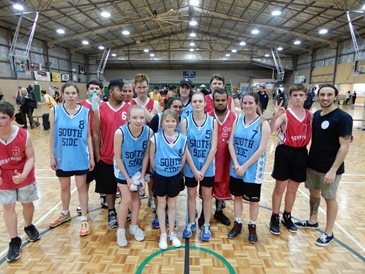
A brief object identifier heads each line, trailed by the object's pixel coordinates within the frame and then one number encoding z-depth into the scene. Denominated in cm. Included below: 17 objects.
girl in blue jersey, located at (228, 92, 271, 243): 273
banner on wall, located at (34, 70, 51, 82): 2023
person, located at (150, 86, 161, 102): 952
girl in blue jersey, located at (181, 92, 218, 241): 274
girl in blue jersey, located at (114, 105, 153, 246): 259
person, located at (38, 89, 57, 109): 932
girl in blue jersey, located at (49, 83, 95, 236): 288
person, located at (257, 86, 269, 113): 1182
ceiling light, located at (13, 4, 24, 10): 1180
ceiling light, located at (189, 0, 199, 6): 1721
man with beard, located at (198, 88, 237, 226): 291
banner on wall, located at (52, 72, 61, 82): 2209
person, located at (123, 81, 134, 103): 319
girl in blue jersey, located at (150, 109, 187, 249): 262
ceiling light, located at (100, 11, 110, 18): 1513
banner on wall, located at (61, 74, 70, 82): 2394
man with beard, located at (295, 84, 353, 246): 258
